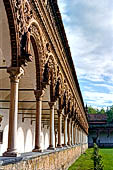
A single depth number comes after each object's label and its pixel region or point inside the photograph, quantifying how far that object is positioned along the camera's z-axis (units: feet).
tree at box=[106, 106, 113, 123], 216.37
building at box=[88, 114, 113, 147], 178.25
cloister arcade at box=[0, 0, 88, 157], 17.53
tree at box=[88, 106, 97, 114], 362.77
